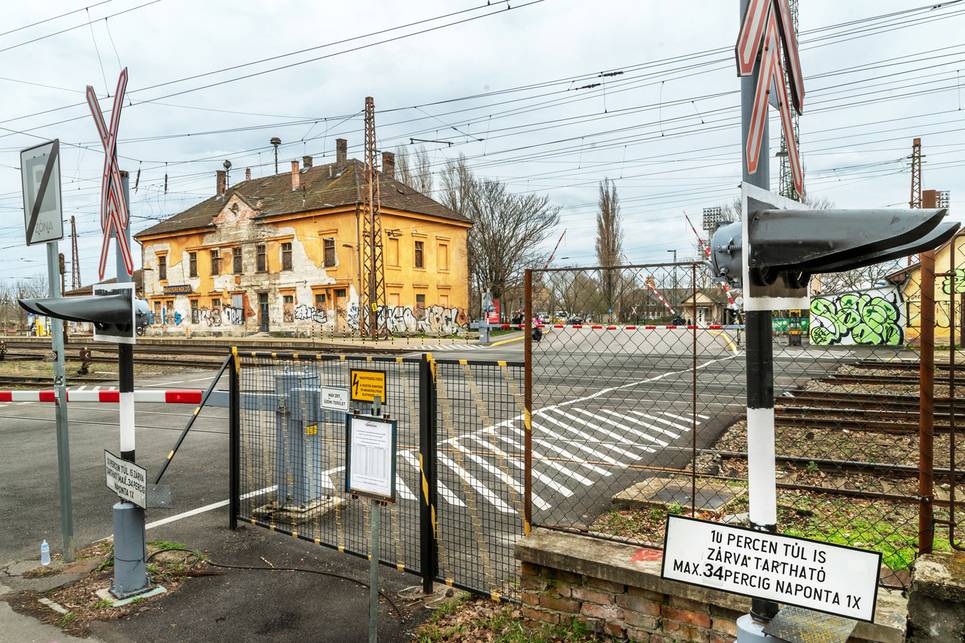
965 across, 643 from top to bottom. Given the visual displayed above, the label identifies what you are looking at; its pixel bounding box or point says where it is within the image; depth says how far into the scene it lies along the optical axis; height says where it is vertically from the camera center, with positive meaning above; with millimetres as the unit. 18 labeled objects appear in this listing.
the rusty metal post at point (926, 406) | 2814 -500
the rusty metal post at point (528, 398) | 3881 -591
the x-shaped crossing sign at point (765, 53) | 2045 +851
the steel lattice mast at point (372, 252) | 31625 +3462
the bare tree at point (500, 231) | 47844 +5974
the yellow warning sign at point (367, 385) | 3721 -464
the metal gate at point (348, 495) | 4523 -1932
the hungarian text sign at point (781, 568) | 2068 -944
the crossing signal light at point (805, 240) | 1870 +189
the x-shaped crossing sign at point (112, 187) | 4562 +962
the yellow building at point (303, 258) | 39281 +3684
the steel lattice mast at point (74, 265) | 53281 +4756
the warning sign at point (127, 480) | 4543 -1252
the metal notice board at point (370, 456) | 3598 -876
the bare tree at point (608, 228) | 50188 +6304
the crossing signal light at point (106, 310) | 4340 +43
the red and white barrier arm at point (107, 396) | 6844 -949
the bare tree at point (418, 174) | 51750 +11383
